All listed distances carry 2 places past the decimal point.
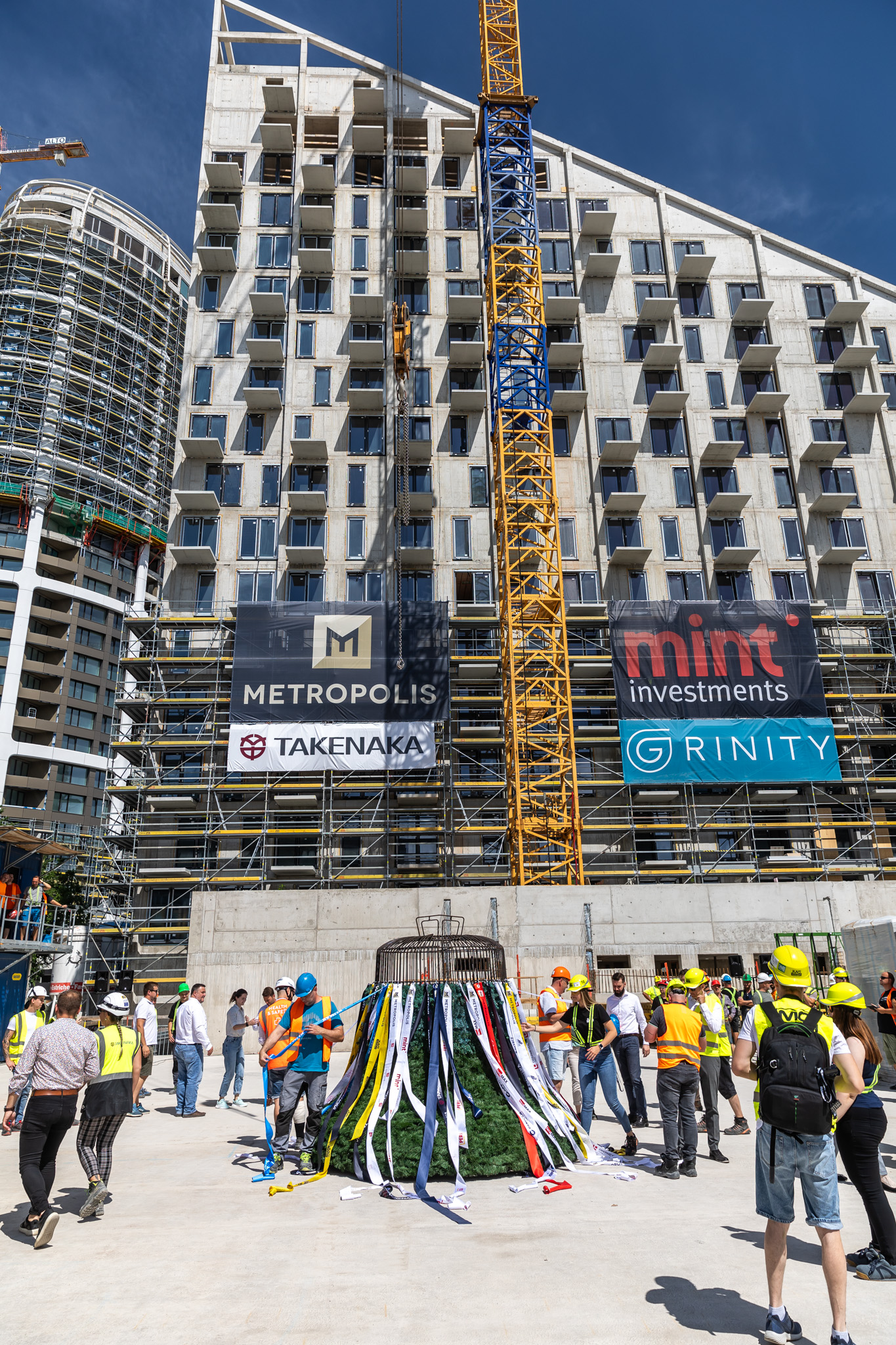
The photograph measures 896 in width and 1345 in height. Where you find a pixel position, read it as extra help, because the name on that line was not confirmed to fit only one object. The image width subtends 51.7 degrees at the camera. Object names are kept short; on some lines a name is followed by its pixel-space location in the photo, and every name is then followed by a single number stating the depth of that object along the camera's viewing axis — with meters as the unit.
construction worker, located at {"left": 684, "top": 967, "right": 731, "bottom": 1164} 10.52
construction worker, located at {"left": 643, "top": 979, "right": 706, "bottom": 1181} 9.23
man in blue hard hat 9.32
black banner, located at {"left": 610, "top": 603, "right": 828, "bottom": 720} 37.56
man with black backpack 5.21
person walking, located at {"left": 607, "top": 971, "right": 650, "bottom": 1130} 11.12
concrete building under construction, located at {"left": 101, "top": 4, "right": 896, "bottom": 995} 37.44
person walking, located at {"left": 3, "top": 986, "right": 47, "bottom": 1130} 12.59
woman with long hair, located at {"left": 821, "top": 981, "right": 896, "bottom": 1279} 6.32
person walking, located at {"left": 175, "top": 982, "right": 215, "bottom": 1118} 13.40
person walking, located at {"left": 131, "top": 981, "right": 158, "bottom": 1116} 10.38
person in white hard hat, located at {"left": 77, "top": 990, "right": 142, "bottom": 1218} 7.93
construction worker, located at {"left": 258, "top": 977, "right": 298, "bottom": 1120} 9.41
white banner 35.66
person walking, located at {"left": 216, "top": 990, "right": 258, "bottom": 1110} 14.11
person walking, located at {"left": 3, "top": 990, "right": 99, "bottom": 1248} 7.34
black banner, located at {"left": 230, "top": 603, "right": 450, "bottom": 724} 36.47
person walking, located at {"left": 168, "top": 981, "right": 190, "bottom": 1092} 13.79
